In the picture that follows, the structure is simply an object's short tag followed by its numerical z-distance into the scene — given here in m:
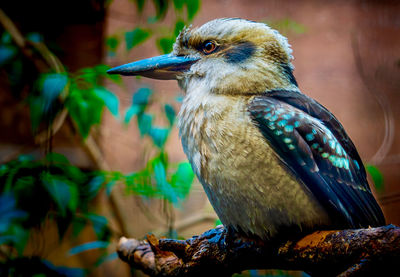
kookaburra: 1.85
